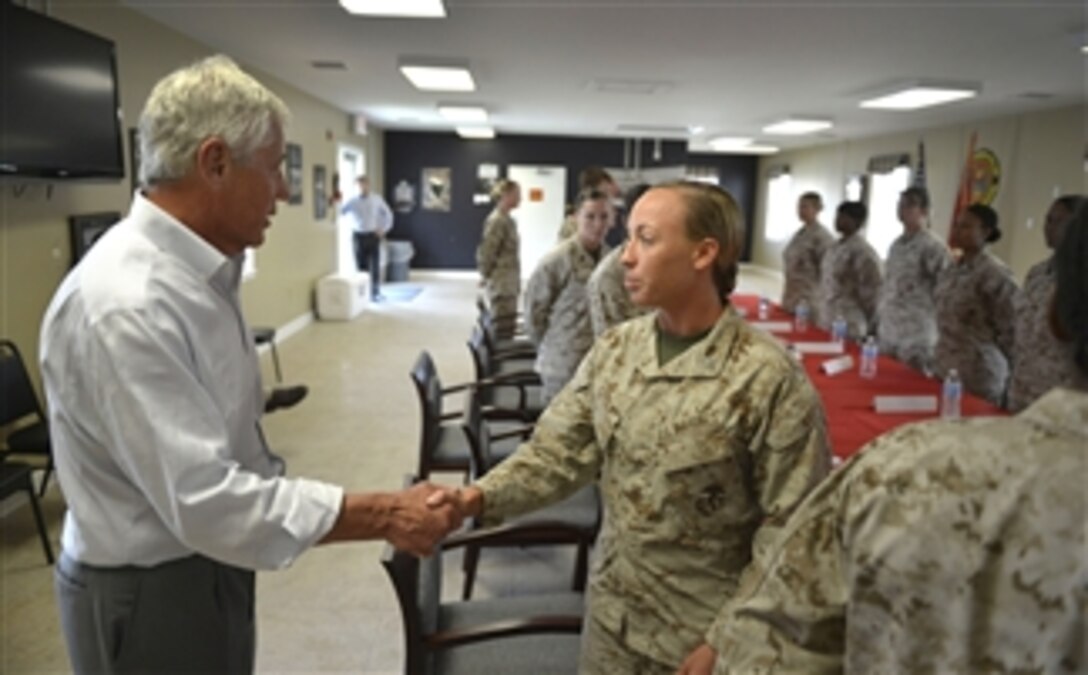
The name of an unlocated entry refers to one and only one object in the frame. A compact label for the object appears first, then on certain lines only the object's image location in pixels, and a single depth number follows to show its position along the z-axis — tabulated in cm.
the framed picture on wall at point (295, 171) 802
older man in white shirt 113
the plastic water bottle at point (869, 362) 350
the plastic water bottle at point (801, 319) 496
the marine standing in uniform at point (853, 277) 520
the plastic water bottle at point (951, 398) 283
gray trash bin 1276
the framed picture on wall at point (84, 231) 416
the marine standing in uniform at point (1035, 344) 329
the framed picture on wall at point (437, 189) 1417
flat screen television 328
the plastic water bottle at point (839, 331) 433
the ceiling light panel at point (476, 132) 1280
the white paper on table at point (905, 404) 288
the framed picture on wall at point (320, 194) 935
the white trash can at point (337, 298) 916
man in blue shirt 1073
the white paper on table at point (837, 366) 354
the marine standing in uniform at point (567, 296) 358
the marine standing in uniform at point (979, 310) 387
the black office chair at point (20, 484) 286
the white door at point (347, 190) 1127
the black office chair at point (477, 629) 165
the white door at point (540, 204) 1429
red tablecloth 264
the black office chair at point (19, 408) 321
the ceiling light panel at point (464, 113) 952
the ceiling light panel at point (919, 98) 645
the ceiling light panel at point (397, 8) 384
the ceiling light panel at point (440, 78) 605
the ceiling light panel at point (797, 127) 986
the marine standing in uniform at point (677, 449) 126
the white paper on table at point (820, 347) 405
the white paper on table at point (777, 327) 473
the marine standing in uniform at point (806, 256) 620
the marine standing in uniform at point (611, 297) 276
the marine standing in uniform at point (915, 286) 475
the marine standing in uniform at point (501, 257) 668
